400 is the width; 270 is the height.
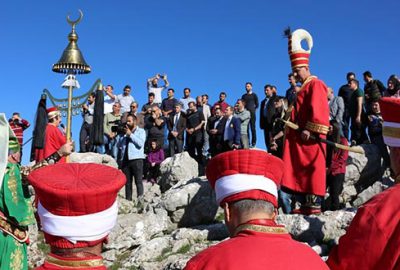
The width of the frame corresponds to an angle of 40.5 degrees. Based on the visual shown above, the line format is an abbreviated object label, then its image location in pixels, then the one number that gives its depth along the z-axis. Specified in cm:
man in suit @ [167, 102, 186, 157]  1527
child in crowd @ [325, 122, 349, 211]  949
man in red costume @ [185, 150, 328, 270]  233
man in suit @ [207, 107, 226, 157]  1409
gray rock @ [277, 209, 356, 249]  741
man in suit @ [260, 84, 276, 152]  1380
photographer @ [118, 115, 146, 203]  1182
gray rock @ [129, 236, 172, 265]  835
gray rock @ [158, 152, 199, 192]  1244
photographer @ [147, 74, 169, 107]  1644
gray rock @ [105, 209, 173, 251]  907
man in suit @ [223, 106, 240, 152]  1352
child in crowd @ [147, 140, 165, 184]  1448
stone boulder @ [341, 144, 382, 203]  1168
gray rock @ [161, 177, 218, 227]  985
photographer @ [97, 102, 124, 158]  1460
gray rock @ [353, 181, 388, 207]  1059
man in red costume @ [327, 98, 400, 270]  245
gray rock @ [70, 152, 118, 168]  1386
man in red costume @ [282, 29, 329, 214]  762
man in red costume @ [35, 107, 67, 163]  1030
